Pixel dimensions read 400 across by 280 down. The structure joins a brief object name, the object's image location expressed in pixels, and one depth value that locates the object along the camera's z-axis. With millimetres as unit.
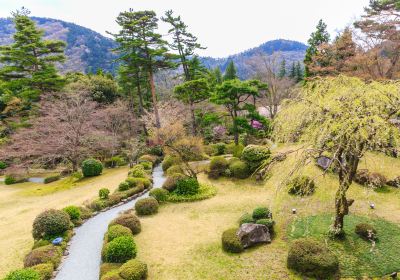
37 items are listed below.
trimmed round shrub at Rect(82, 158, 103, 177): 23938
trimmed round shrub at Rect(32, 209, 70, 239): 11727
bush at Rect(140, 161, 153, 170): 24234
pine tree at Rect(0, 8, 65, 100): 27422
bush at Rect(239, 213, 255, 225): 12359
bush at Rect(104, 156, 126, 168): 28250
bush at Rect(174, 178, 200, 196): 17359
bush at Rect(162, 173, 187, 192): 17844
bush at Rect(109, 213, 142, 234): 12430
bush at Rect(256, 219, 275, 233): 11594
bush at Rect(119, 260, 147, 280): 8711
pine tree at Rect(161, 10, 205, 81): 28375
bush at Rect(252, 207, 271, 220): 12281
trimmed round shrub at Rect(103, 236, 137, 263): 9844
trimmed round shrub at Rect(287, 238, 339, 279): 8477
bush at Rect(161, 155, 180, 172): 23203
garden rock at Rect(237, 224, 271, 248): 10734
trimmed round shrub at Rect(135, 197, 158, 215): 14836
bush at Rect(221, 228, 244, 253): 10438
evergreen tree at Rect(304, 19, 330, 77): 34750
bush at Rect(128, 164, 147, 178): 20812
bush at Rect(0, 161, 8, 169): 29617
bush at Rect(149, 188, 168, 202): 16656
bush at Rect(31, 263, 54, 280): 9108
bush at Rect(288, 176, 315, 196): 15048
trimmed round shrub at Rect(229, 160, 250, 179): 19594
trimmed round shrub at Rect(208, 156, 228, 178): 20453
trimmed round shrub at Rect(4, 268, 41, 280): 8141
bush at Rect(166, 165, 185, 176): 21036
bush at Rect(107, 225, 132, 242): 11016
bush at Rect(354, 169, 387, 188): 15569
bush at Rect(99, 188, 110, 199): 16641
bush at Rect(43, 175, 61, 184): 24578
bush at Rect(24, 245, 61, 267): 9852
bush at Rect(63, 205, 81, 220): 13669
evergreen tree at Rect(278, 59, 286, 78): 60194
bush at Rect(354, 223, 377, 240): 10375
